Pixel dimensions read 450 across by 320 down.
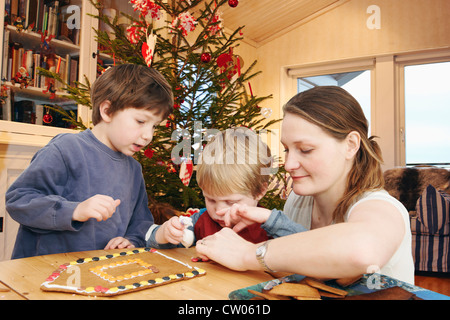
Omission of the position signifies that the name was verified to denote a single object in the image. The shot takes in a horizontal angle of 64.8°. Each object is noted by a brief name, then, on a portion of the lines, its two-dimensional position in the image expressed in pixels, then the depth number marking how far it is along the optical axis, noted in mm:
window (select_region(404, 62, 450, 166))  4578
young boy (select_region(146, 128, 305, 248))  967
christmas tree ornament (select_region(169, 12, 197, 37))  2111
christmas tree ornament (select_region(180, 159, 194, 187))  1925
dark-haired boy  946
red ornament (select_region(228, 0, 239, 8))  2125
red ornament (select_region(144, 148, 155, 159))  2117
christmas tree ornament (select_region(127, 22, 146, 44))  2172
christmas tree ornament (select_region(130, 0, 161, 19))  2105
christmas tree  2139
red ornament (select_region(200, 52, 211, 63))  2064
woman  555
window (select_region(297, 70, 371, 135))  4945
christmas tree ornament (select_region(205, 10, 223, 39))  2236
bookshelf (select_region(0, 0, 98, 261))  2359
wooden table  558
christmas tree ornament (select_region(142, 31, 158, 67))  1865
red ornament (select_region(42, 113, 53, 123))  2547
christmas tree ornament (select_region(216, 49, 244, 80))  2109
